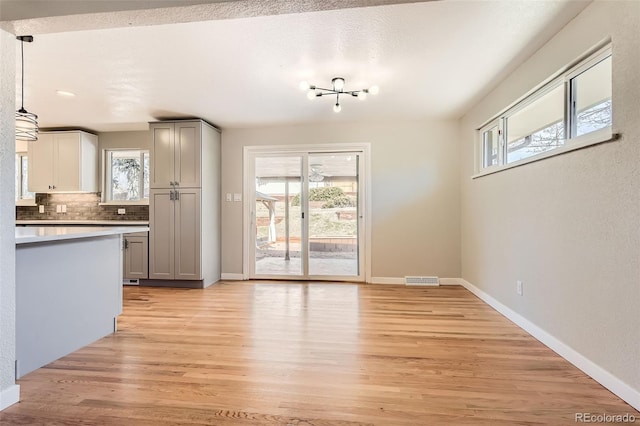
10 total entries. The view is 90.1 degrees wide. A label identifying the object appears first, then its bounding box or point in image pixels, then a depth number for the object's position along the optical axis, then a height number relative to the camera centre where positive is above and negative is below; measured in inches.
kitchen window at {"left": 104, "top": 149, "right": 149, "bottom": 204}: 205.0 +22.2
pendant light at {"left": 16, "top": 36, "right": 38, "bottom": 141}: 90.4 +25.5
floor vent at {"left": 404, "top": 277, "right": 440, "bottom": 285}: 177.5 -38.7
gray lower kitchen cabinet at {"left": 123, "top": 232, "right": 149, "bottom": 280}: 176.6 -23.7
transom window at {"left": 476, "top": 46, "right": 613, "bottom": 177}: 78.3 +29.2
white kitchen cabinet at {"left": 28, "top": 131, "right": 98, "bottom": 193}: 193.0 +29.3
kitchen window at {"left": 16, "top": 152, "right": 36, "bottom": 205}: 213.3 +20.4
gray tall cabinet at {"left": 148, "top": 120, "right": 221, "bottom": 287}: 171.6 +3.5
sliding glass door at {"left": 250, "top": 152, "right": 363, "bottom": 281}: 188.1 -3.2
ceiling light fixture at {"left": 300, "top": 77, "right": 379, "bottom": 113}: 119.4 +48.7
